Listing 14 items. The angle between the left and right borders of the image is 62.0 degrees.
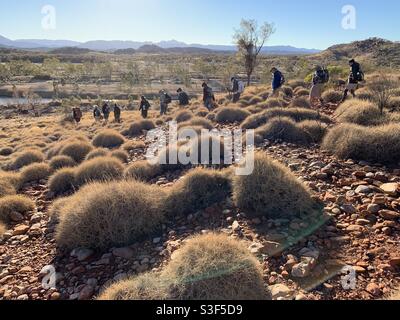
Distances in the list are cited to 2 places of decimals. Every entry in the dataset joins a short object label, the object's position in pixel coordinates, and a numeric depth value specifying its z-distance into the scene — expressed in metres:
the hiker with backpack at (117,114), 24.44
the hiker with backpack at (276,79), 13.30
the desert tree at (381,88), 11.24
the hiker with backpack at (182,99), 22.30
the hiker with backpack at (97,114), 28.12
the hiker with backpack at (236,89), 19.28
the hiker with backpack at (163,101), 22.38
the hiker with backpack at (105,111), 26.72
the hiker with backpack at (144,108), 21.95
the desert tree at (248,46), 29.38
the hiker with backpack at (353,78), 12.45
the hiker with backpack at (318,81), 12.70
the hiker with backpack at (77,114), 29.52
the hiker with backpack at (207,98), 18.65
